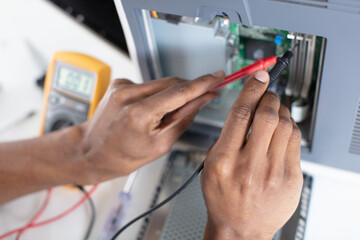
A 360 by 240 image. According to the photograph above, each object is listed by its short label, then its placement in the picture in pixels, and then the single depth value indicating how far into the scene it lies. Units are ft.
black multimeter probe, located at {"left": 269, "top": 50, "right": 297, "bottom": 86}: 2.06
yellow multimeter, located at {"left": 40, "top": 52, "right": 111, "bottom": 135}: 3.19
